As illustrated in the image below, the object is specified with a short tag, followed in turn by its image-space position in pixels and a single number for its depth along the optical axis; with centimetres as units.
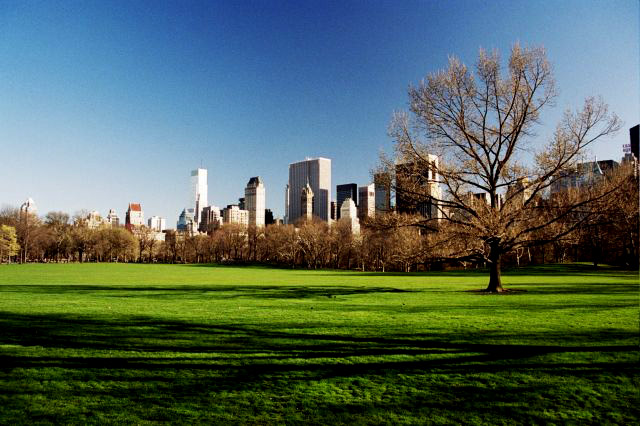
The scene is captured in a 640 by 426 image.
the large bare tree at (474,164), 2534
